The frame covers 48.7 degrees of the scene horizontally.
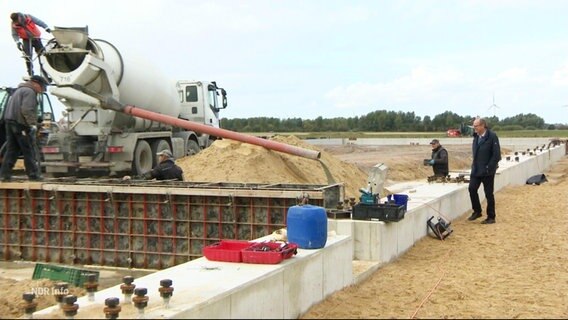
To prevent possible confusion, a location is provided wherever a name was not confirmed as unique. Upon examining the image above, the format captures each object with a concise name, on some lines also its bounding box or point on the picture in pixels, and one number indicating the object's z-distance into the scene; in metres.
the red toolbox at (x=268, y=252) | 5.27
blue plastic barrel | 5.89
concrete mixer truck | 13.51
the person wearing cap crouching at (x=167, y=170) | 11.41
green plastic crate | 6.18
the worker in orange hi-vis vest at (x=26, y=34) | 14.84
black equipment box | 7.80
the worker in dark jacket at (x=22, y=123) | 10.70
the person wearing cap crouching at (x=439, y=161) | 13.85
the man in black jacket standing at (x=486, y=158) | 10.77
